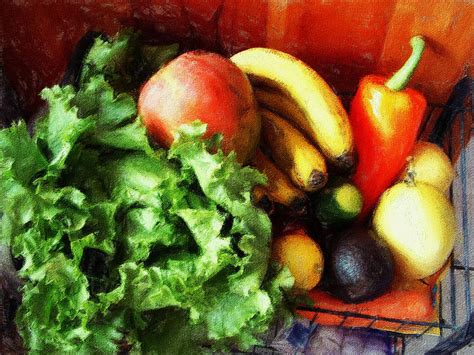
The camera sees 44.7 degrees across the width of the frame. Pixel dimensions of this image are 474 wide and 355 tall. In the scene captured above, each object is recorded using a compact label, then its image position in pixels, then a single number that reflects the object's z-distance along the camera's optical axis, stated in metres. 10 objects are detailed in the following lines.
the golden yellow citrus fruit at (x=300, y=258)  0.80
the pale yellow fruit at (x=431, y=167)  0.90
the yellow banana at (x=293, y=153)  0.83
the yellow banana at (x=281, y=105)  0.88
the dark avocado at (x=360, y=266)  0.81
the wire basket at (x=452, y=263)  0.84
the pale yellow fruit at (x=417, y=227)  0.82
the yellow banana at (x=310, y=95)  0.84
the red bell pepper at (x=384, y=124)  0.87
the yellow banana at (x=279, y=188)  0.84
